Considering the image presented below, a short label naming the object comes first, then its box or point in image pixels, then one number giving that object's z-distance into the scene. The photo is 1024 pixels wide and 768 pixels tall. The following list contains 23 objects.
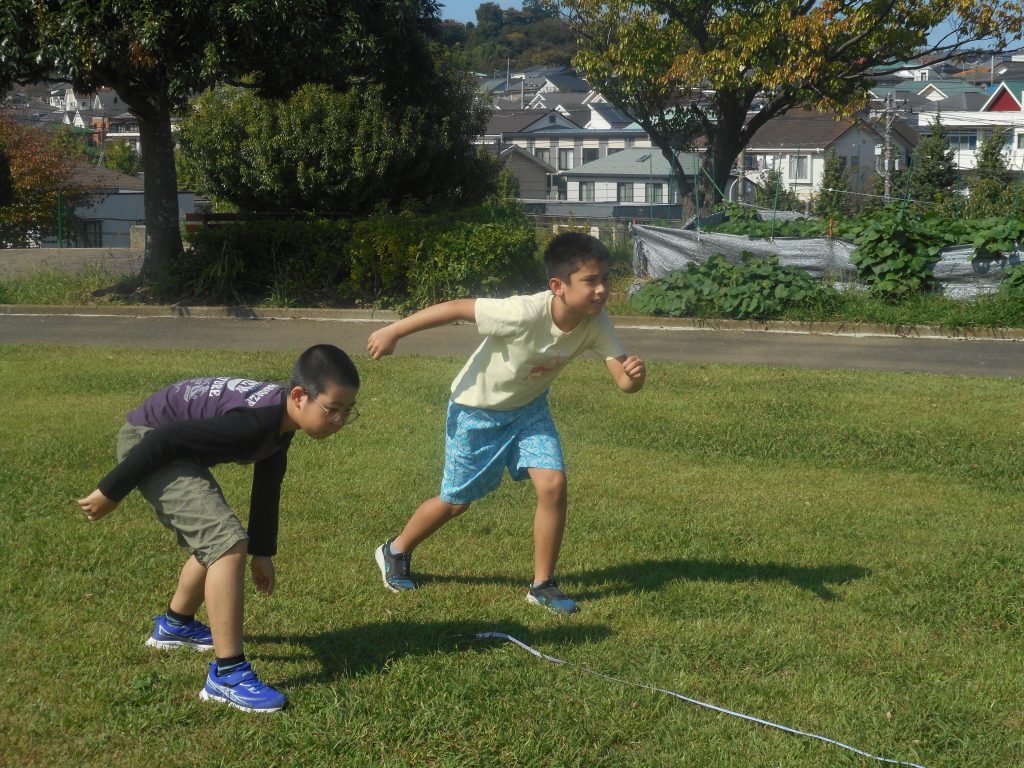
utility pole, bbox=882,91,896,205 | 34.12
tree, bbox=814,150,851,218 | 32.34
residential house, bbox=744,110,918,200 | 53.72
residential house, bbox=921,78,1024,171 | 59.19
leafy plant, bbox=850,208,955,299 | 14.02
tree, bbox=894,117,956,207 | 37.25
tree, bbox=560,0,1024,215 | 21.34
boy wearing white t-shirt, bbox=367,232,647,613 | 4.61
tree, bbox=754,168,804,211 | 26.18
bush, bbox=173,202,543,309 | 14.91
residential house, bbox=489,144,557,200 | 66.50
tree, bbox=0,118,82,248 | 27.80
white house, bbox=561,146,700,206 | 56.69
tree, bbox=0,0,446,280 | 13.42
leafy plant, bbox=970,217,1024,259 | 14.00
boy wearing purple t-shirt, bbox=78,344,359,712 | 3.67
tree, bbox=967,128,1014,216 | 20.26
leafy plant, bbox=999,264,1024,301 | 13.69
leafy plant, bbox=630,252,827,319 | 13.88
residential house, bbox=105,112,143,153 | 85.50
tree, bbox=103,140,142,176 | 66.56
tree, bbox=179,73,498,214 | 19.08
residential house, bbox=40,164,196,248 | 37.50
